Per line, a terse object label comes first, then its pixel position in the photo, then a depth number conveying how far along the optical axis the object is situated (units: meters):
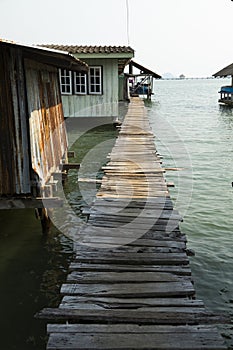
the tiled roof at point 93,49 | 17.61
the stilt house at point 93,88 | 18.70
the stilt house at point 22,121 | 6.02
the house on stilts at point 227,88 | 37.50
